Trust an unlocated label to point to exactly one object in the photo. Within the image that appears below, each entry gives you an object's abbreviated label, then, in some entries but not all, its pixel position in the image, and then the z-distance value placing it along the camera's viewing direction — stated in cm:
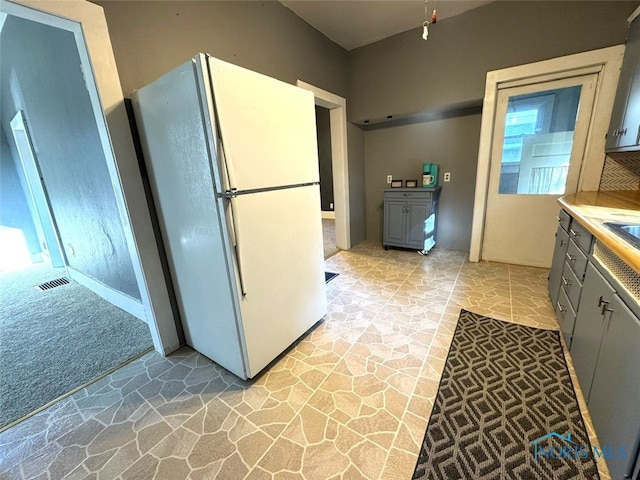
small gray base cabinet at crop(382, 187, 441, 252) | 348
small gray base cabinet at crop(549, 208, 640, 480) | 90
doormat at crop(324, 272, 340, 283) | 302
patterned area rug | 107
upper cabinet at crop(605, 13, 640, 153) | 195
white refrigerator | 124
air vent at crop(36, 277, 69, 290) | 315
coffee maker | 352
